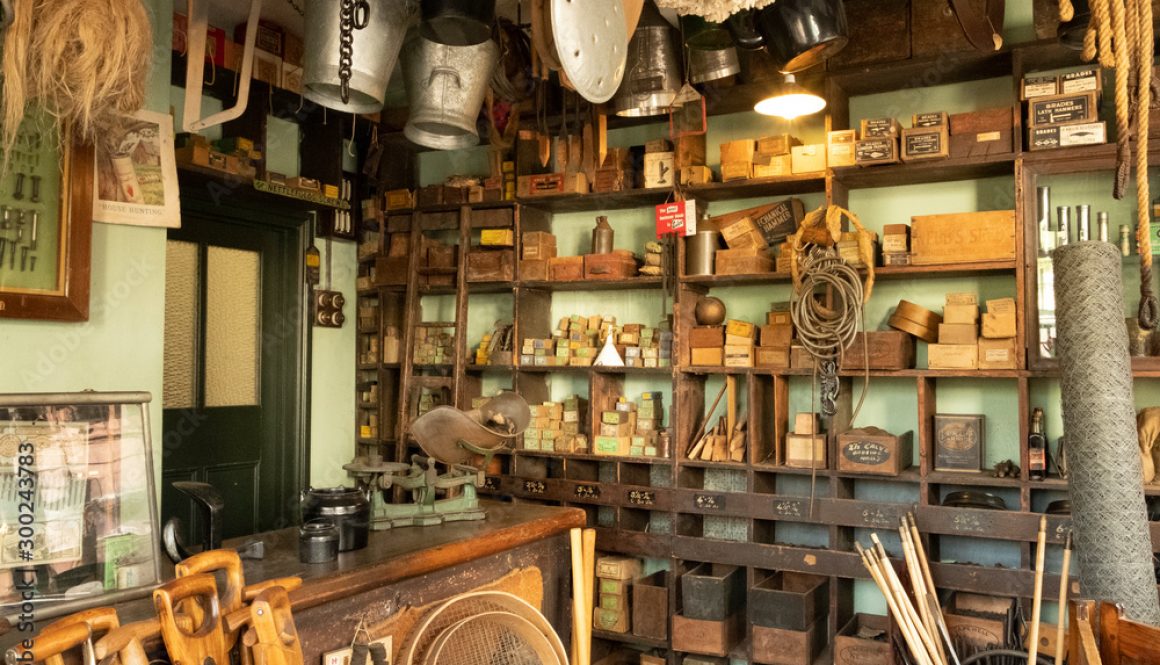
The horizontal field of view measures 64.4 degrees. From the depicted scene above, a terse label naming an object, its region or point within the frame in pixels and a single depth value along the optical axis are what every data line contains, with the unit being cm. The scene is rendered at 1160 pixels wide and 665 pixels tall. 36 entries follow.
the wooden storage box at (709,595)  418
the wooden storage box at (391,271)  533
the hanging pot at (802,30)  276
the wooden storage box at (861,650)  382
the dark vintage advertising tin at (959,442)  388
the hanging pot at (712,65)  374
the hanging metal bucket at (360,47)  253
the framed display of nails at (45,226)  267
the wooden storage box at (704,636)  415
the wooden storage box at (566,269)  479
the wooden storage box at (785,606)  397
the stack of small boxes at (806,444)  409
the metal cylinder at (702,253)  445
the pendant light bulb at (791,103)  386
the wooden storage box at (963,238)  381
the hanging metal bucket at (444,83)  280
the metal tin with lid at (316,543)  236
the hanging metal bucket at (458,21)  242
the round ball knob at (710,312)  449
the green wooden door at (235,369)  466
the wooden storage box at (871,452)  393
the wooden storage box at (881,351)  397
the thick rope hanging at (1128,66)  198
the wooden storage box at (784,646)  395
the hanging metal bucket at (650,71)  356
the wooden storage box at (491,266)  496
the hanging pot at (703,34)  316
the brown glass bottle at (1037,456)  372
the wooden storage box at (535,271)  487
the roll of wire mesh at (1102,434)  227
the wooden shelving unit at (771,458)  377
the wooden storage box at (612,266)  468
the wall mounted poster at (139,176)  302
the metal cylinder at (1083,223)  381
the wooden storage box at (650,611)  438
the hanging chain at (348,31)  247
